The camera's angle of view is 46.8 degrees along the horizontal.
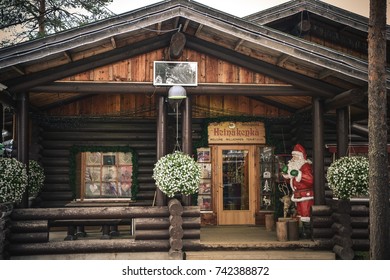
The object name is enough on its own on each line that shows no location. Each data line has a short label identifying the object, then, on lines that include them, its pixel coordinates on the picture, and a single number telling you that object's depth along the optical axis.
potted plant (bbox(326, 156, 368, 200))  8.62
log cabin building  8.69
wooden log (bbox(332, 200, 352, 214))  8.88
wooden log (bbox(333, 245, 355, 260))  8.73
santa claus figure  9.95
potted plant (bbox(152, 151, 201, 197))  8.64
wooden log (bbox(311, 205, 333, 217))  9.36
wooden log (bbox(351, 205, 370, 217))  9.16
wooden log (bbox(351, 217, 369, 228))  9.16
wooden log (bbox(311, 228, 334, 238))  9.30
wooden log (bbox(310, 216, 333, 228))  9.33
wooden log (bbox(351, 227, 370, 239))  9.16
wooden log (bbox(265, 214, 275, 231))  11.05
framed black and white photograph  9.25
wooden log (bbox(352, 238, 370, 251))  9.09
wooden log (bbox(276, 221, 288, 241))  9.34
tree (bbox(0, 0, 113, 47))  14.45
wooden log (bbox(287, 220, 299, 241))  9.48
